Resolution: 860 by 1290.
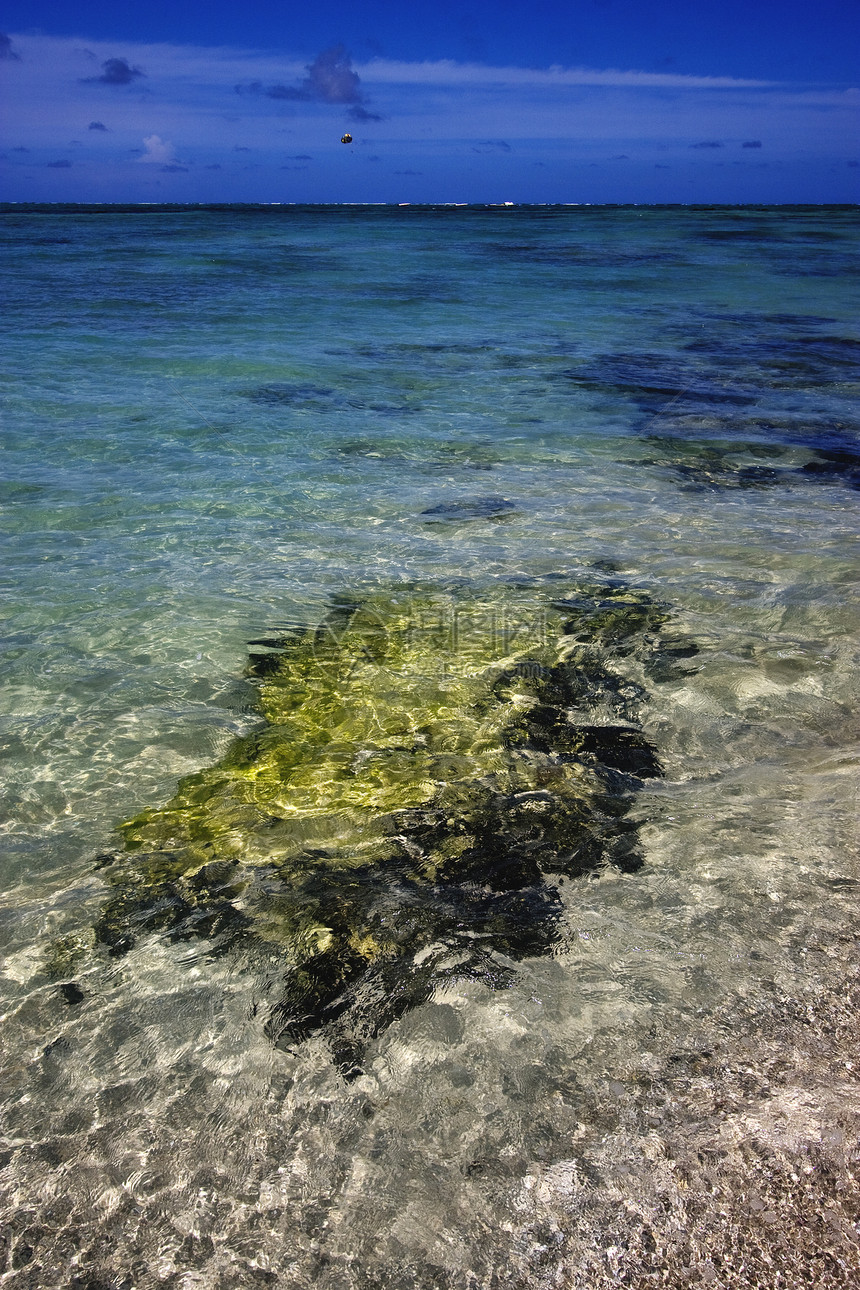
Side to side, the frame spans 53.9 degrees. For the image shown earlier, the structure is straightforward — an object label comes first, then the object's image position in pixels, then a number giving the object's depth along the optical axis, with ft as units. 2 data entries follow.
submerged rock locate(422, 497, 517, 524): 26.58
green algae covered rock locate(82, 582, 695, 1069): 10.22
